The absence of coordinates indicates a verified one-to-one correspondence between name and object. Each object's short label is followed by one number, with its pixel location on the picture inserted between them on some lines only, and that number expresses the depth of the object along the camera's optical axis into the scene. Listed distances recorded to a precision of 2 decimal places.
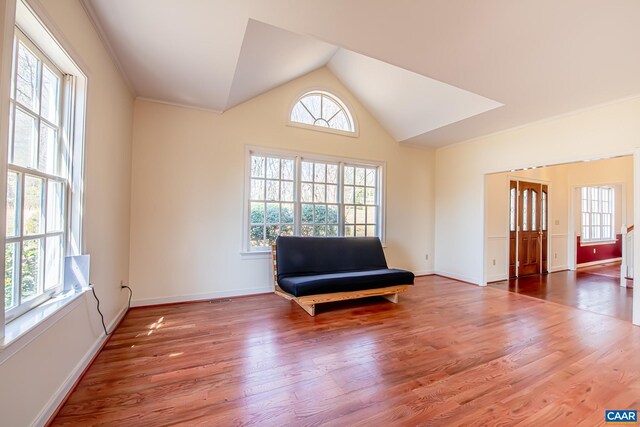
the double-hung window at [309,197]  4.13
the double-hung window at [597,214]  6.78
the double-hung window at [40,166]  1.43
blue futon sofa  3.25
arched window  4.42
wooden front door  5.51
